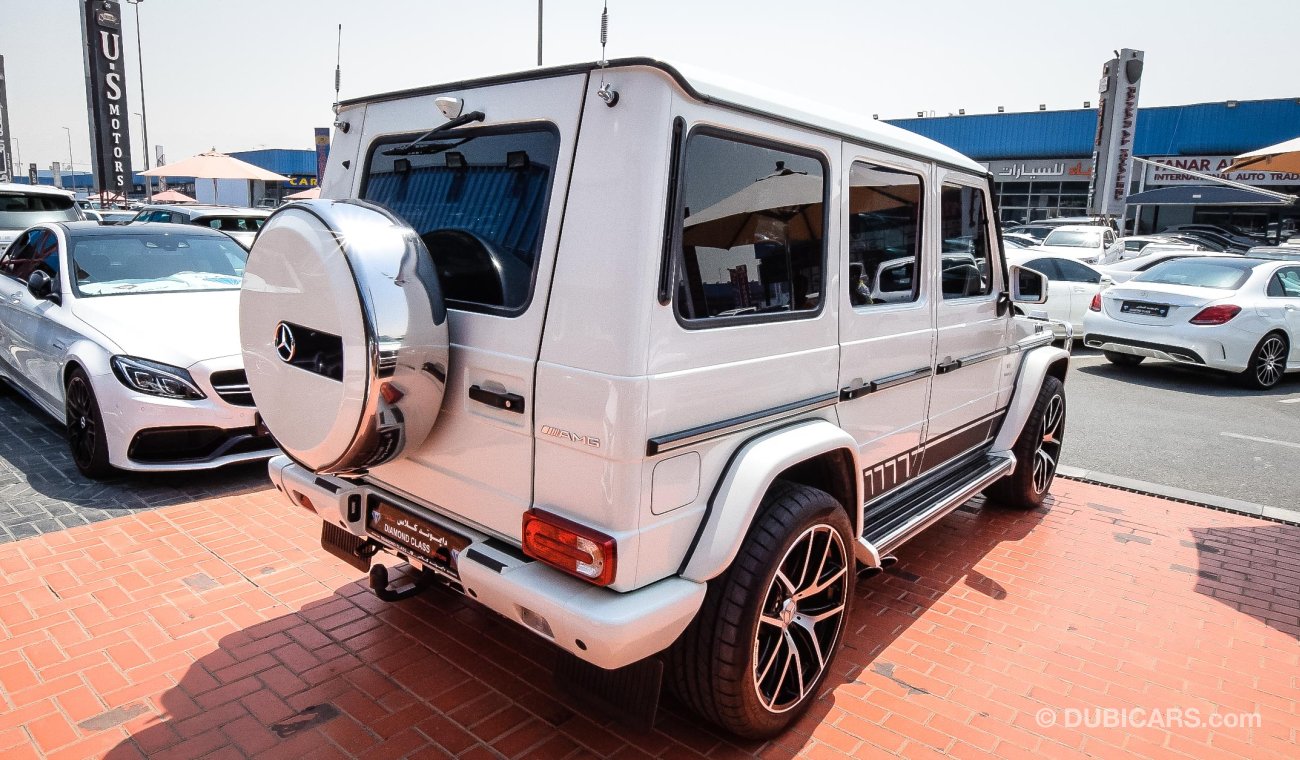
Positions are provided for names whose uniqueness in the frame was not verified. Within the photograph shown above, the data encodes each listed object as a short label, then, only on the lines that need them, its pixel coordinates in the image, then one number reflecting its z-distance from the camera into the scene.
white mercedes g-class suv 2.28
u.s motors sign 26.34
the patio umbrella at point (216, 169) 18.75
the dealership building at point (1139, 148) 31.86
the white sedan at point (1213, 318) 9.39
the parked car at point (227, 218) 12.86
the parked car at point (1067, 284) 11.87
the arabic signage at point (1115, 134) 28.28
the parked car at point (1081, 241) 18.22
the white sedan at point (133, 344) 4.85
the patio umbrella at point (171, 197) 31.74
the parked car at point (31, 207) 12.04
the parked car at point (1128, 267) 14.58
